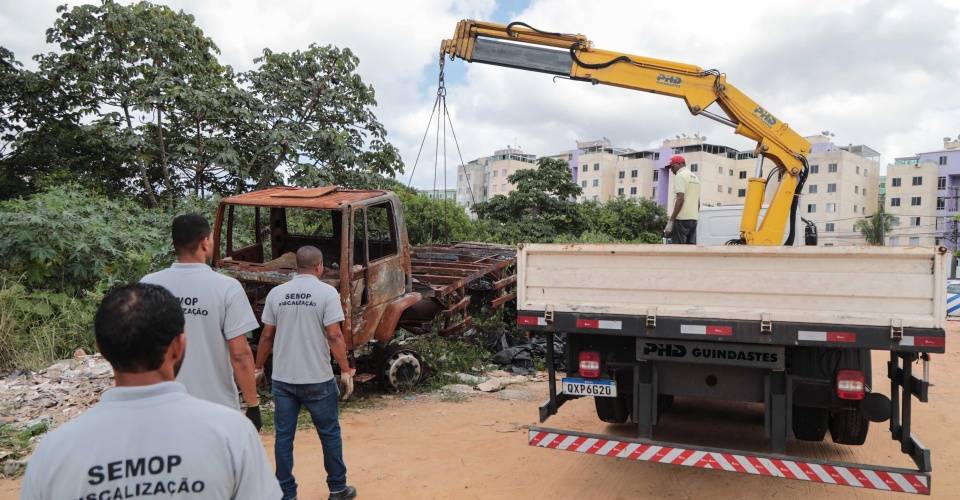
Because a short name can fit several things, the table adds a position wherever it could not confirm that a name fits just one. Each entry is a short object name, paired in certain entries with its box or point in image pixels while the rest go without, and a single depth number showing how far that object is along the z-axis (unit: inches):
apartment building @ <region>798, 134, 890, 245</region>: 2427.4
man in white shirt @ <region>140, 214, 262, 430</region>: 120.0
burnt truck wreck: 257.4
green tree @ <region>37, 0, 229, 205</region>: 455.2
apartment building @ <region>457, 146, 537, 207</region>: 3240.7
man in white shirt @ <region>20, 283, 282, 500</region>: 55.2
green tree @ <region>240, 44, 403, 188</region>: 487.5
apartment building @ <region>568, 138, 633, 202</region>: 2977.4
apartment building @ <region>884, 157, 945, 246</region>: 2390.5
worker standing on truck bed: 299.1
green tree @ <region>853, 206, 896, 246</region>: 2236.7
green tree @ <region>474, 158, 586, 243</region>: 1018.1
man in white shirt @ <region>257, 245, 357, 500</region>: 159.5
